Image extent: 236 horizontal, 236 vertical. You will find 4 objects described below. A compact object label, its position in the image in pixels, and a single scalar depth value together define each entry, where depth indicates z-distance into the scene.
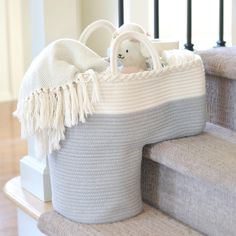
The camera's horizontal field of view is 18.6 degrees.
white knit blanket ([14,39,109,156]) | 1.89
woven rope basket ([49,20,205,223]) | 1.90
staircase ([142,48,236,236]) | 1.81
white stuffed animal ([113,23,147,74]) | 2.06
